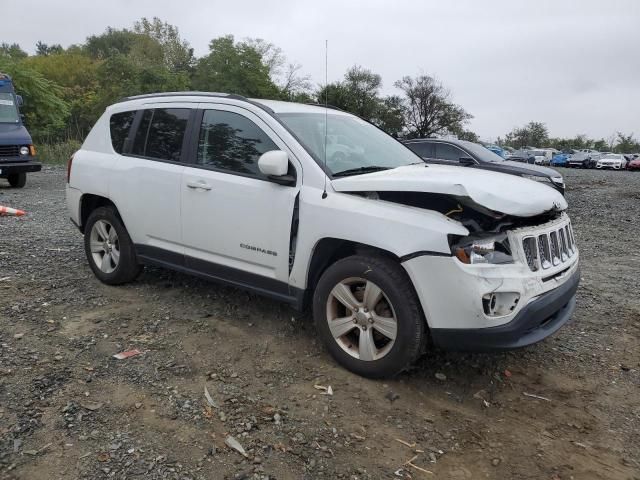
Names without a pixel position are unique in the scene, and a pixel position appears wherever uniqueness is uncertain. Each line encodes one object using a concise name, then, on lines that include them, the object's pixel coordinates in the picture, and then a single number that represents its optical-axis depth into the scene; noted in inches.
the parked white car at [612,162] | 1505.9
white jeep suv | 119.7
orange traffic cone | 347.6
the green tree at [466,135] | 2184.1
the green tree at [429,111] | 2158.0
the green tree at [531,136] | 2883.9
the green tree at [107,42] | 2768.2
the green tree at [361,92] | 1815.2
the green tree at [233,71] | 1550.8
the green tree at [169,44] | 2202.3
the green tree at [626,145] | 2573.8
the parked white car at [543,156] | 1692.9
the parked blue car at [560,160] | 1686.8
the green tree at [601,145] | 2728.8
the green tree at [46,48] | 3244.1
